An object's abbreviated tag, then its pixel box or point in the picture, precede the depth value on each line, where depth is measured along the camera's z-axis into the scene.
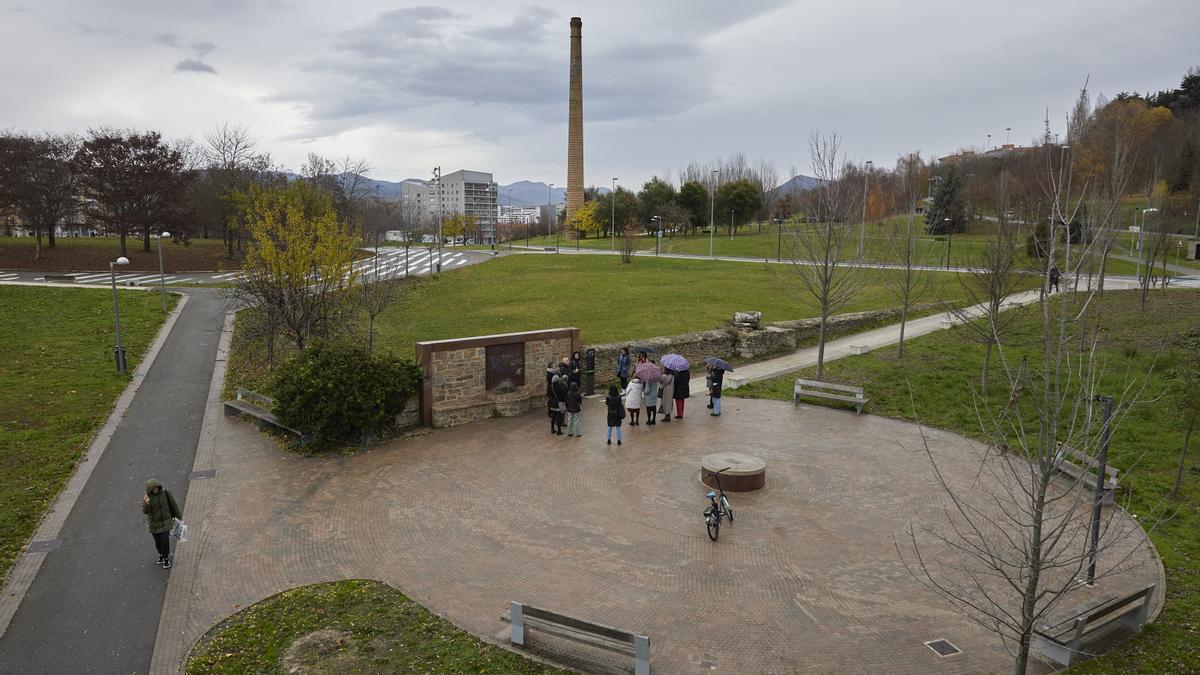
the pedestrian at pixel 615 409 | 15.16
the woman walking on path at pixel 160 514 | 10.16
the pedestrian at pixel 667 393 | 17.22
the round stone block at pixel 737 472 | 12.79
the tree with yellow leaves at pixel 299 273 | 19.97
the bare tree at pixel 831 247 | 20.12
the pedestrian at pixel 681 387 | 17.34
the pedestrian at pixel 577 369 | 17.27
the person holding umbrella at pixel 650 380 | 16.67
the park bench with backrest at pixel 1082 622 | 7.82
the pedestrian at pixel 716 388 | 17.81
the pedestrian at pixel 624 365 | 19.36
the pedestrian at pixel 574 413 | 15.62
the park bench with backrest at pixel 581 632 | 7.42
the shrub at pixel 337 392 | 14.95
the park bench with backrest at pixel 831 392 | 18.16
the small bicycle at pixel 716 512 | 10.88
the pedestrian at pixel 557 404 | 15.91
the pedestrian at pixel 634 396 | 16.70
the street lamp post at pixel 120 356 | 20.91
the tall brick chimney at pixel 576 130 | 80.06
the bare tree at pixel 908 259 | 22.64
